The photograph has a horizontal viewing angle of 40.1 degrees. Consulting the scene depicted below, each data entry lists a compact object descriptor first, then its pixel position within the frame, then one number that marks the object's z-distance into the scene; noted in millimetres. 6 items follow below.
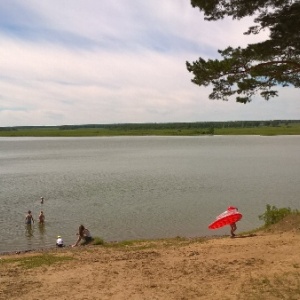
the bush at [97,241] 19612
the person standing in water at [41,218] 25672
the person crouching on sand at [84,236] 19941
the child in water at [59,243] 19953
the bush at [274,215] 19433
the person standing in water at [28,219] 24969
